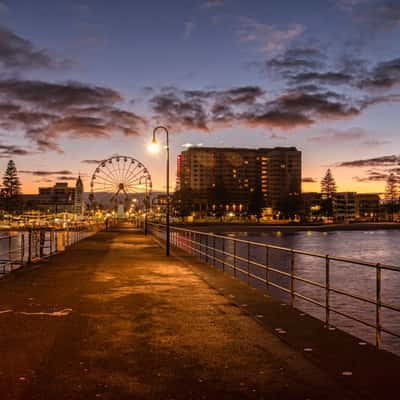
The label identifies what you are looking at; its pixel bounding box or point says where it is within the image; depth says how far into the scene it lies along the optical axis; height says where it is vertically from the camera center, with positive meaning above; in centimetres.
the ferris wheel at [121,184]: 7414 +500
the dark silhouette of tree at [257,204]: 19225 +228
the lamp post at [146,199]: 6894 +134
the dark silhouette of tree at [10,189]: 16975 +590
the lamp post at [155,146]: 2782 +344
